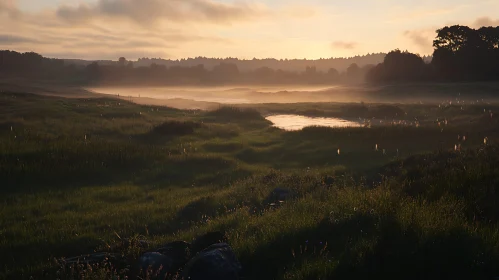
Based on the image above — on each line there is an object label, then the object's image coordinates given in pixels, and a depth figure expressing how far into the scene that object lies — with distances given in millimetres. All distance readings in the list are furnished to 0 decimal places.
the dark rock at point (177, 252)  7758
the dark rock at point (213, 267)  6820
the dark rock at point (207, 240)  8297
